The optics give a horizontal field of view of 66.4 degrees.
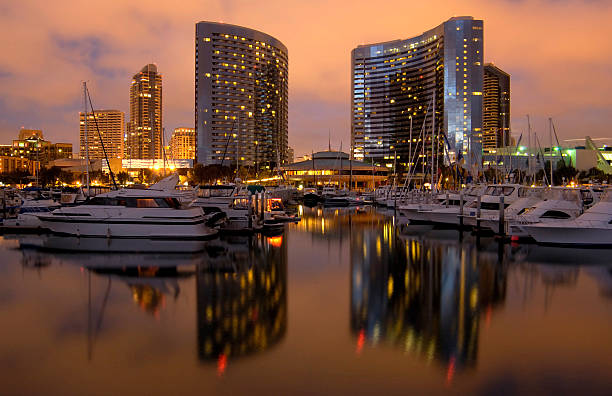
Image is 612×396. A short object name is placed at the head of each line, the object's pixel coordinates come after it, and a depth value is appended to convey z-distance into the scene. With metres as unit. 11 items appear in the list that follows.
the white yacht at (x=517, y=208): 30.72
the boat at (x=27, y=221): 33.19
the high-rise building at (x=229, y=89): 179.75
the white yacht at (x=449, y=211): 36.84
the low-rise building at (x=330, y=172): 141.81
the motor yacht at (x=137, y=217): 27.12
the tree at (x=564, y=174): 90.56
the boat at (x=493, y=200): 33.50
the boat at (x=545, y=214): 27.83
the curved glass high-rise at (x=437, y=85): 175.38
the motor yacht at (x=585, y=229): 25.59
